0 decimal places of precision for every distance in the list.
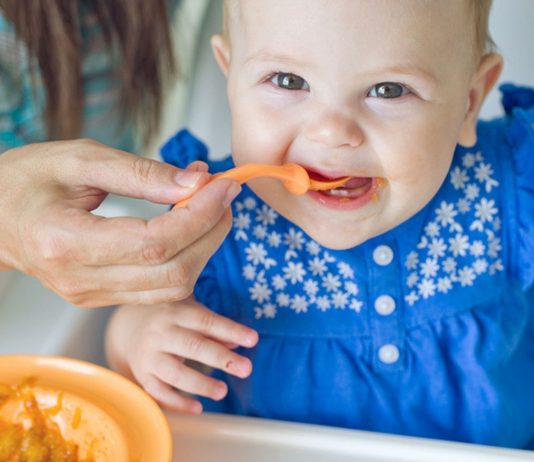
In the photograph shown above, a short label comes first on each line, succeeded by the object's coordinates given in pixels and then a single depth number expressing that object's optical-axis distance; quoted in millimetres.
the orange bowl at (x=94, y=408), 617
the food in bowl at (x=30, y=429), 664
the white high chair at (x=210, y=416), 689
